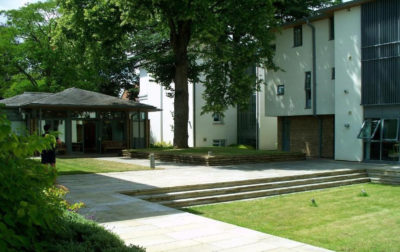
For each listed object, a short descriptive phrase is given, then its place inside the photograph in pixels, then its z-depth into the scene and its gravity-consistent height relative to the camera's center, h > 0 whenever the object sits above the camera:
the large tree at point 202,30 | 20.73 +5.63
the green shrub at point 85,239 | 4.64 -1.34
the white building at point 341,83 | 20.73 +2.66
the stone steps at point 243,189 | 12.27 -2.05
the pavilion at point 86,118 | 26.89 +0.97
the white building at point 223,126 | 33.56 +0.34
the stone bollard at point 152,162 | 18.55 -1.46
